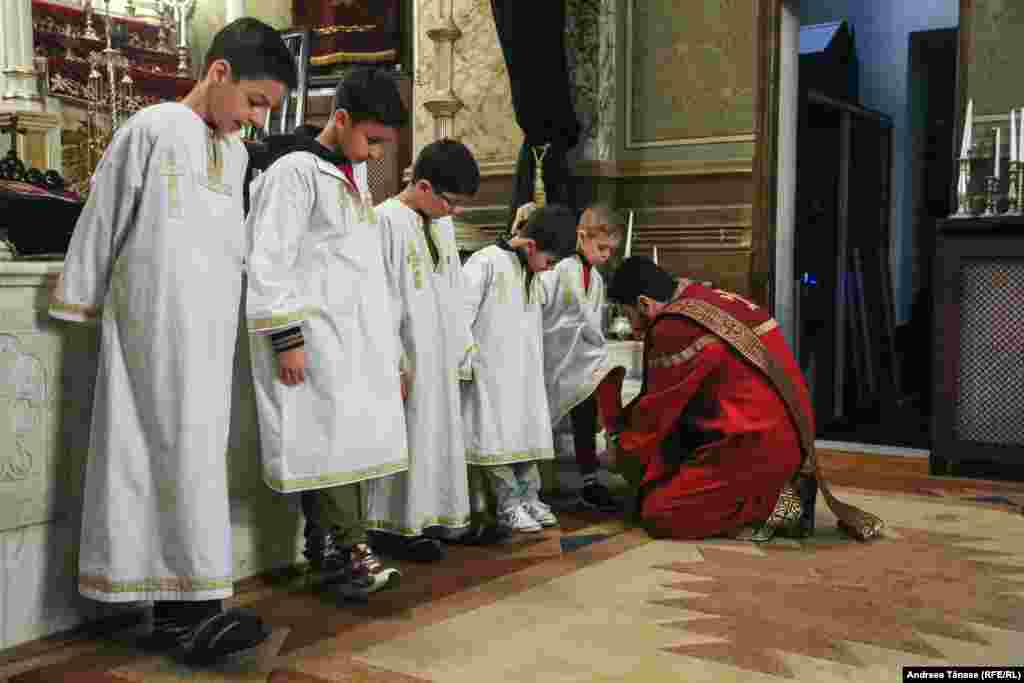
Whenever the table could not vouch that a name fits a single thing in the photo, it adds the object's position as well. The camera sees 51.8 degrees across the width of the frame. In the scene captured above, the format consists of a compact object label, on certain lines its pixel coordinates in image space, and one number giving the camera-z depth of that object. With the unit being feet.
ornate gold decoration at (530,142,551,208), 17.51
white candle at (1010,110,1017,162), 15.35
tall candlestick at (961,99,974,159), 15.75
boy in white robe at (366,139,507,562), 9.74
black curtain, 17.58
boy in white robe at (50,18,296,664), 7.19
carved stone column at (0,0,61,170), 13.89
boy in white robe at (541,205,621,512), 12.67
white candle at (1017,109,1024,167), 15.44
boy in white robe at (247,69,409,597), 8.23
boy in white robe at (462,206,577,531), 11.12
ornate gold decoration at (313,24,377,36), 22.79
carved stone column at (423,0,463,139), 19.65
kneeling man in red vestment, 11.42
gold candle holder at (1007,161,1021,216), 15.48
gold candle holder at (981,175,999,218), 15.64
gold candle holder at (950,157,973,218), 15.74
